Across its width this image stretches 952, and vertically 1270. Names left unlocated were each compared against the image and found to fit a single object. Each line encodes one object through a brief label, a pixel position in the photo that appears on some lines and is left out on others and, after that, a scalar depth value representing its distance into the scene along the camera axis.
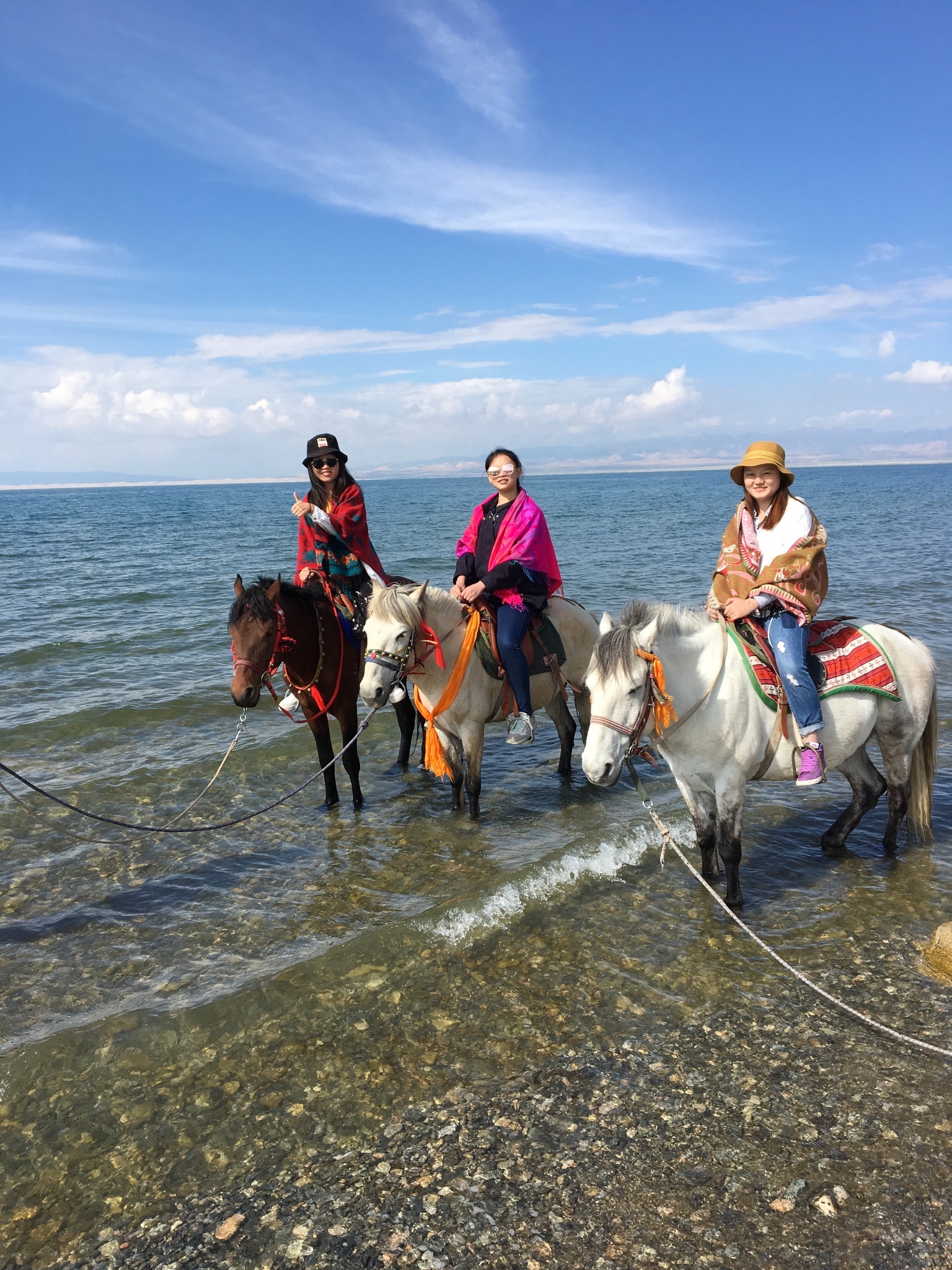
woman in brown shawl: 4.56
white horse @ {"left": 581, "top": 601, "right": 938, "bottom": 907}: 4.01
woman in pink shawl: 6.11
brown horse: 5.54
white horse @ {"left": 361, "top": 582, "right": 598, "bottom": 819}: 5.39
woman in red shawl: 6.81
